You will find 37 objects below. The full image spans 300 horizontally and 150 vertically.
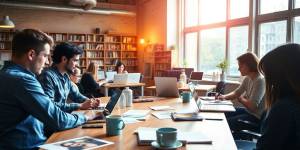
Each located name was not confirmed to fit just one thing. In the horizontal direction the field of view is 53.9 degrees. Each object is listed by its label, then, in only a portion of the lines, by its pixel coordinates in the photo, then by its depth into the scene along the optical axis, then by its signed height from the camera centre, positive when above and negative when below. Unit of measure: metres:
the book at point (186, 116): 2.10 -0.35
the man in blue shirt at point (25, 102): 1.66 -0.19
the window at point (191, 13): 8.51 +1.65
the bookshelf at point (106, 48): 9.64 +0.71
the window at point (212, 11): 7.54 +1.55
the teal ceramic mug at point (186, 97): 2.97 -0.28
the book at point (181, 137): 1.53 -0.37
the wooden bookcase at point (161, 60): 8.63 +0.28
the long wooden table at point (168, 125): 1.49 -0.38
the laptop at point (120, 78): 6.41 -0.20
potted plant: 6.87 +0.05
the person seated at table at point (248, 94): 3.14 -0.30
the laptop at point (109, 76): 7.08 -0.17
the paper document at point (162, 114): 2.21 -0.35
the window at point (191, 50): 8.57 +0.56
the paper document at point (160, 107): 2.60 -0.34
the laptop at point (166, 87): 3.39 -0.21
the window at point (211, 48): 7.64 +0.55
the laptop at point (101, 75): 7.81 -0.17
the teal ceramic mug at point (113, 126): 1.70 -0.33
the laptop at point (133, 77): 6.71 -0.20
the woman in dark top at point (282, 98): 1.38 -0.15
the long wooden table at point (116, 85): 6.23 -0.35
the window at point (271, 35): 5.96 +0.72
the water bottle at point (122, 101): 2.69 -0.29
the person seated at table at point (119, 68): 7.50 +0.02
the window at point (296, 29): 5.63 +0.77
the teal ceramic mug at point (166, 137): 1.40 -0.32
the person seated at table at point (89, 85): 6.02 -0.33
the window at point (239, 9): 6.77 +1.43
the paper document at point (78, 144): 1.48 -0.39
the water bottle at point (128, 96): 2.75 -0.25
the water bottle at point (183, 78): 5.70 -0.18
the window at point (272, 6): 5.89 +1.32
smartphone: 1.90 -0.37
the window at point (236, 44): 6.89 +0.60
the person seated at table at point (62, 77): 2.48 -0.07
